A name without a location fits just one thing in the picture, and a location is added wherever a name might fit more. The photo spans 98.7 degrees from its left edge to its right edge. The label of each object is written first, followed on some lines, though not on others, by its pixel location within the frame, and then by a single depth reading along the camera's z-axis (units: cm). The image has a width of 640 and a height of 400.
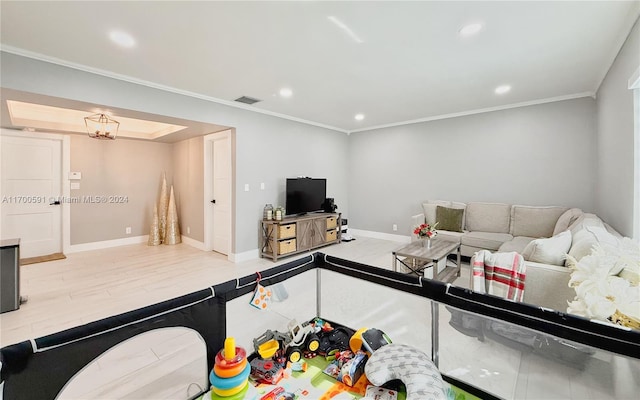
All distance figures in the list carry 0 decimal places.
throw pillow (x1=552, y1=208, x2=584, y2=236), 354
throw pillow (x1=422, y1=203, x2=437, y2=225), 507
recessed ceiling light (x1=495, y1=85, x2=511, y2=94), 373
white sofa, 205
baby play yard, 76
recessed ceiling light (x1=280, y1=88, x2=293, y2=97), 376
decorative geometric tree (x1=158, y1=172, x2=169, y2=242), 588
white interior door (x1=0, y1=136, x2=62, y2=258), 450
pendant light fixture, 379
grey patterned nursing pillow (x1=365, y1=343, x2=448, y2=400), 85
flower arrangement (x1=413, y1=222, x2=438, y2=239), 364
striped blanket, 212
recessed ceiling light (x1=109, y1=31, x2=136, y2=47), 237
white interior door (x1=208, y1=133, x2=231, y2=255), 490
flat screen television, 509
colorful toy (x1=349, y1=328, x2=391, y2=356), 115
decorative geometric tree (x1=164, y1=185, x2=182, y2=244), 578
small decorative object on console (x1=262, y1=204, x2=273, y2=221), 482
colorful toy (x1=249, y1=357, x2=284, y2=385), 103
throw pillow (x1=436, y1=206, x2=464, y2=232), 470
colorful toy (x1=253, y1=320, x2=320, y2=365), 116
